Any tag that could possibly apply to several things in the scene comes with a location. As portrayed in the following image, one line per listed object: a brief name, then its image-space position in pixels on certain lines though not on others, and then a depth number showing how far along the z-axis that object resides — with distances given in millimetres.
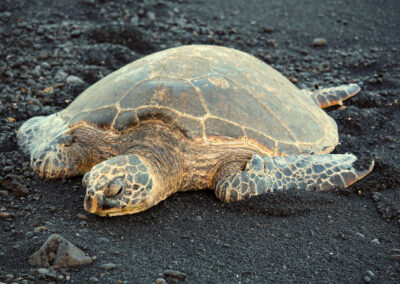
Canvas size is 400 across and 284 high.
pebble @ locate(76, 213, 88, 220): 6465
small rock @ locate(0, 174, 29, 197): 7031
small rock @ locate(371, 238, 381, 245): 6203
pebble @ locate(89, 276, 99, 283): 5129
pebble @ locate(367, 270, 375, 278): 5520
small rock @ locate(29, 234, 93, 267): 5320
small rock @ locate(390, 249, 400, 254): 5965
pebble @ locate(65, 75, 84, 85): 10781
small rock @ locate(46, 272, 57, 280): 5082
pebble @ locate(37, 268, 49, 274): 5133
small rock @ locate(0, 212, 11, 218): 6406
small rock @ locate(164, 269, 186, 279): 5363
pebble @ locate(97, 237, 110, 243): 5954
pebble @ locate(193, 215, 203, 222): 6633
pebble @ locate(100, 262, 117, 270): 5371
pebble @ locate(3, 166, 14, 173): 7628
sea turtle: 7070
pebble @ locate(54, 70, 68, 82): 10930
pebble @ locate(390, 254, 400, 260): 5836
